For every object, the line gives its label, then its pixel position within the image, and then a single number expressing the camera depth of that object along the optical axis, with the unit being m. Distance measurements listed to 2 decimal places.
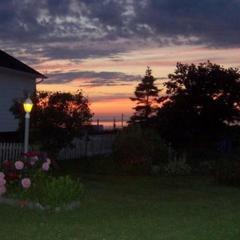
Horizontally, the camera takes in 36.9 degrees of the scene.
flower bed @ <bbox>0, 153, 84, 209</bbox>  7.41
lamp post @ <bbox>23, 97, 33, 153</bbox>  9.72
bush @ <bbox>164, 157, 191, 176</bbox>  13.43
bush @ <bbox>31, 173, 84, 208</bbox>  7.38
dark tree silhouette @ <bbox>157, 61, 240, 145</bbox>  19.00
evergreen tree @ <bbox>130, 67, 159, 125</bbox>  28.95
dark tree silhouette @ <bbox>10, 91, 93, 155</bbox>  13.67
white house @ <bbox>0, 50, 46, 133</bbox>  15.90
